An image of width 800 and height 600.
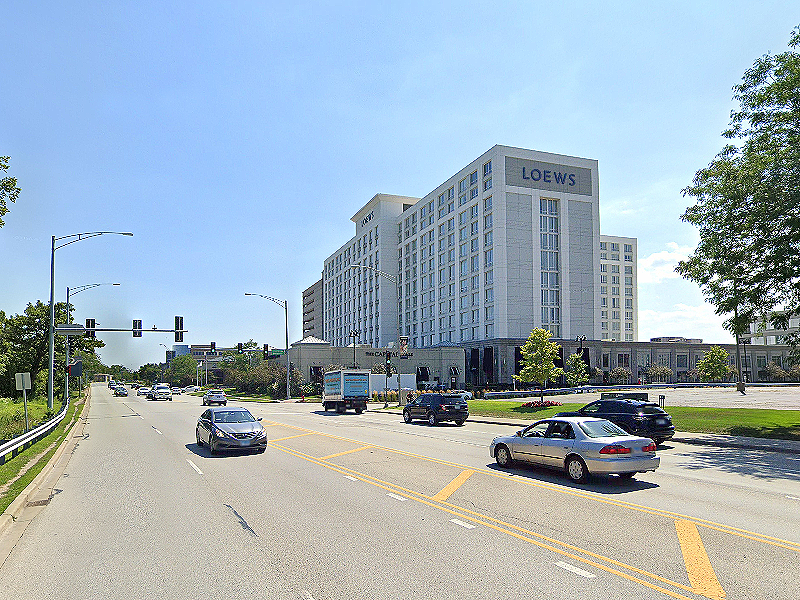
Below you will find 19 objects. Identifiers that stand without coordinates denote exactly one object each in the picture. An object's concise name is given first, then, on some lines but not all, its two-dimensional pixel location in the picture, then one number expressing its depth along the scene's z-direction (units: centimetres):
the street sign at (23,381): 2308
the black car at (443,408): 3294
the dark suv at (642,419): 2264
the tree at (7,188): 1436
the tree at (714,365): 9056
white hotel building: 8950
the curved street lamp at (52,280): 3675
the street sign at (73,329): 3881
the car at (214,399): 5675
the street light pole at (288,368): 7208
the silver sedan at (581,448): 1331
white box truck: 4725
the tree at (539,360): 4797
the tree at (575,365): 7659
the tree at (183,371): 15688
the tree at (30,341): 5769
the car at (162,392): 8462
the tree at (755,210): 2286
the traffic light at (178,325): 4678
